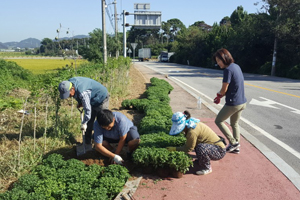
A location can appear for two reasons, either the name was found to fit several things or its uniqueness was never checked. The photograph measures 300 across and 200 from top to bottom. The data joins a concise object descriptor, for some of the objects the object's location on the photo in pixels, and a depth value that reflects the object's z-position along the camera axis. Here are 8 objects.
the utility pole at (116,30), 28.50
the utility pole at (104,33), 14.43
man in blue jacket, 4.19
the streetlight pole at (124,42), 26.29
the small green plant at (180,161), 3.92
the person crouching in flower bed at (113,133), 4.00
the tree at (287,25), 23.03
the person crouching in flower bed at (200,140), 4.17
